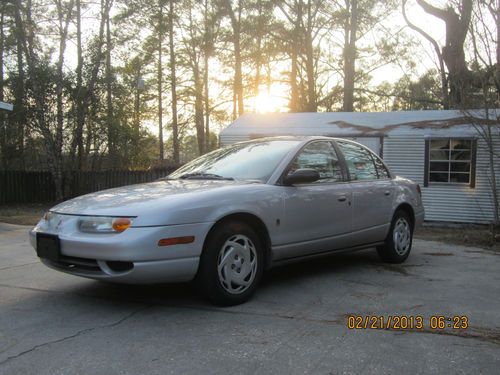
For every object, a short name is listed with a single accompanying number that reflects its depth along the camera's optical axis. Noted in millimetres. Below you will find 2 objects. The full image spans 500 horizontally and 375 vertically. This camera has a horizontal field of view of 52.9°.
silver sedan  3902
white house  11930
